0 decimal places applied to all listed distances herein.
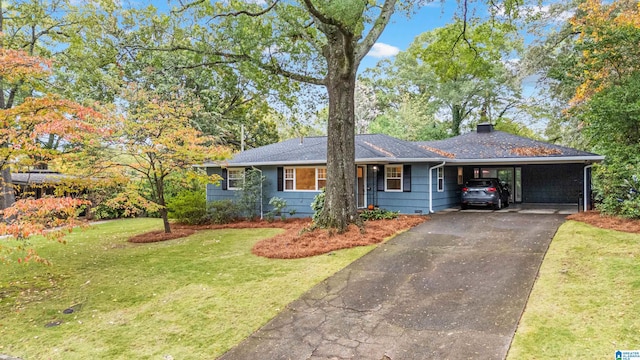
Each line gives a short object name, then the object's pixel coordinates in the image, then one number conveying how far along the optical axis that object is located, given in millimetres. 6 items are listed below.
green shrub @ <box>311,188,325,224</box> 12406
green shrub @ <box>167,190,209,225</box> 14969
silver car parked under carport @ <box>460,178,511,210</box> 14383
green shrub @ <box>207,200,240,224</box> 14703
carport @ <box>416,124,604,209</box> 13930
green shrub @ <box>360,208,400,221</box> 12594
